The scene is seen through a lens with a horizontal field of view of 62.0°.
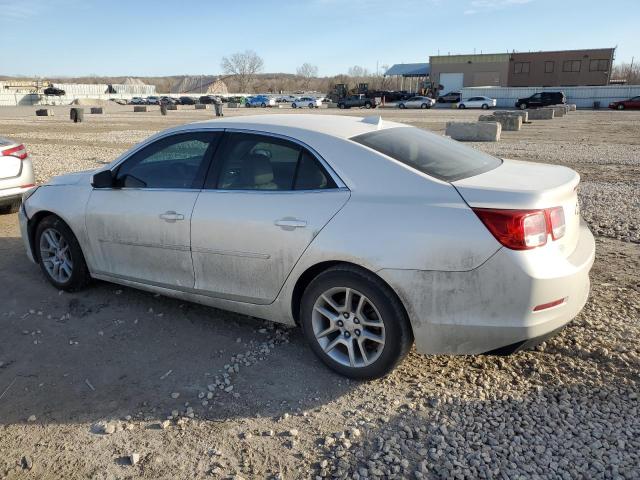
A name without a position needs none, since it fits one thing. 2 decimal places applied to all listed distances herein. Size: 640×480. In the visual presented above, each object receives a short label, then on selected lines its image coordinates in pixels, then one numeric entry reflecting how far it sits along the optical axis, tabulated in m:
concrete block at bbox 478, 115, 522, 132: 25.41
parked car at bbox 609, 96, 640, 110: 49.56
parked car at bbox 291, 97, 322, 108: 64.94
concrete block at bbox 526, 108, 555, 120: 35.03
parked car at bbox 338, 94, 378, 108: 59.56
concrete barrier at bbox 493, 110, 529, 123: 26.62
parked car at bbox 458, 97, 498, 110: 54.88
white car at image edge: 7.52
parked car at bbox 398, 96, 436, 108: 57.75
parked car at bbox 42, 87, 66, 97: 81.12
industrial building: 76.50
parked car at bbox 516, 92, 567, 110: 50.53
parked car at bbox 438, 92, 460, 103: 61.45
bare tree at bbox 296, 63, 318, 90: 175.27
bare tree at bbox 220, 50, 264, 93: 154.48
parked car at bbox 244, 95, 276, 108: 71.06
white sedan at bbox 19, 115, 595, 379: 2.95
